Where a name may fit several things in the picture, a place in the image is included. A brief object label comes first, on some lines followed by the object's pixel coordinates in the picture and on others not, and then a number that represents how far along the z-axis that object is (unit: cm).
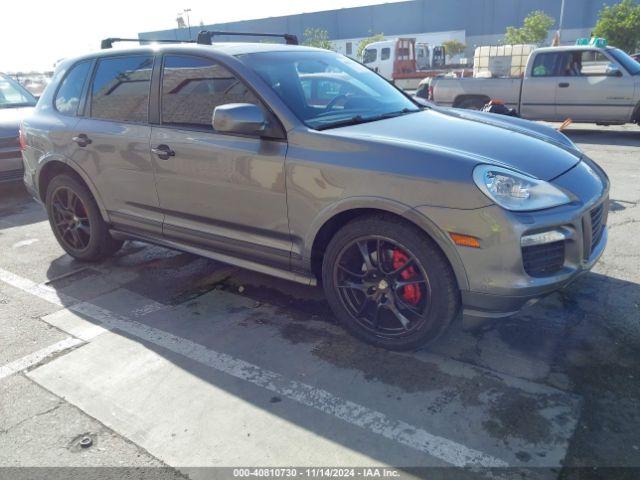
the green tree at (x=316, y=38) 4675
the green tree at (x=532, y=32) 3878
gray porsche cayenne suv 262
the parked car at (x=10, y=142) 711
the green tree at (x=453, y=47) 4734
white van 2519
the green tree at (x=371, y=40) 4674
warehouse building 5322
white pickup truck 1011
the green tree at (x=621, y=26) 2403
